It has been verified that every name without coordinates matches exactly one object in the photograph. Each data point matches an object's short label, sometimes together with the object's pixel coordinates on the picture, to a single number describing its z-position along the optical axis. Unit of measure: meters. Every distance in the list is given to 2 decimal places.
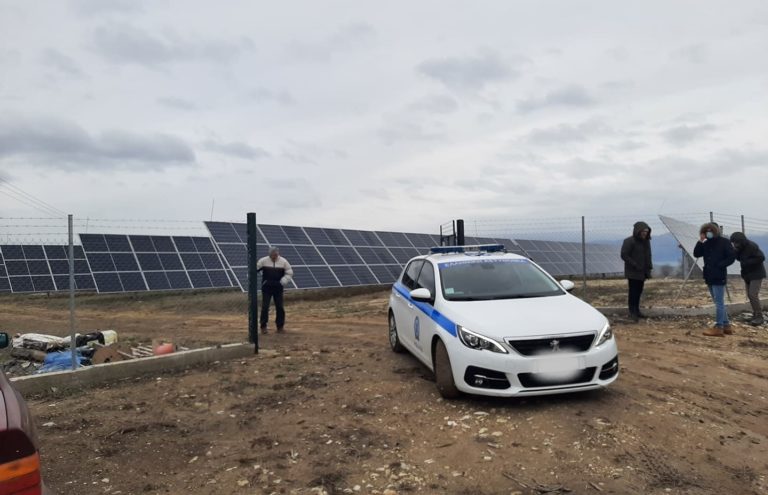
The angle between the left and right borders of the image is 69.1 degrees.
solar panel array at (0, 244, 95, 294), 26.50
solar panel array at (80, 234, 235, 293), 19.27
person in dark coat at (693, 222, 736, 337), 8.94
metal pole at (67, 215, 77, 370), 6.43
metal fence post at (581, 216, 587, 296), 11.66
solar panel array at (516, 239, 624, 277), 24.92
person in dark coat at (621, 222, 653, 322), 9.83
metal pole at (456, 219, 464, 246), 12.59
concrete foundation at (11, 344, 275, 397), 6.22
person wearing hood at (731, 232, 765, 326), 9.74
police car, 4.97
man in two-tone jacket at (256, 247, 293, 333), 10.07
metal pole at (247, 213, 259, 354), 8.02
